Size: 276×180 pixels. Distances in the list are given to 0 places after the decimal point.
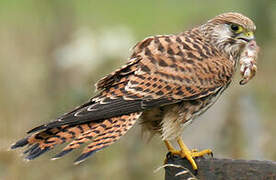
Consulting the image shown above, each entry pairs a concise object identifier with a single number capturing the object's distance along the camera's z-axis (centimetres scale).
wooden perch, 897
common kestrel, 1003
